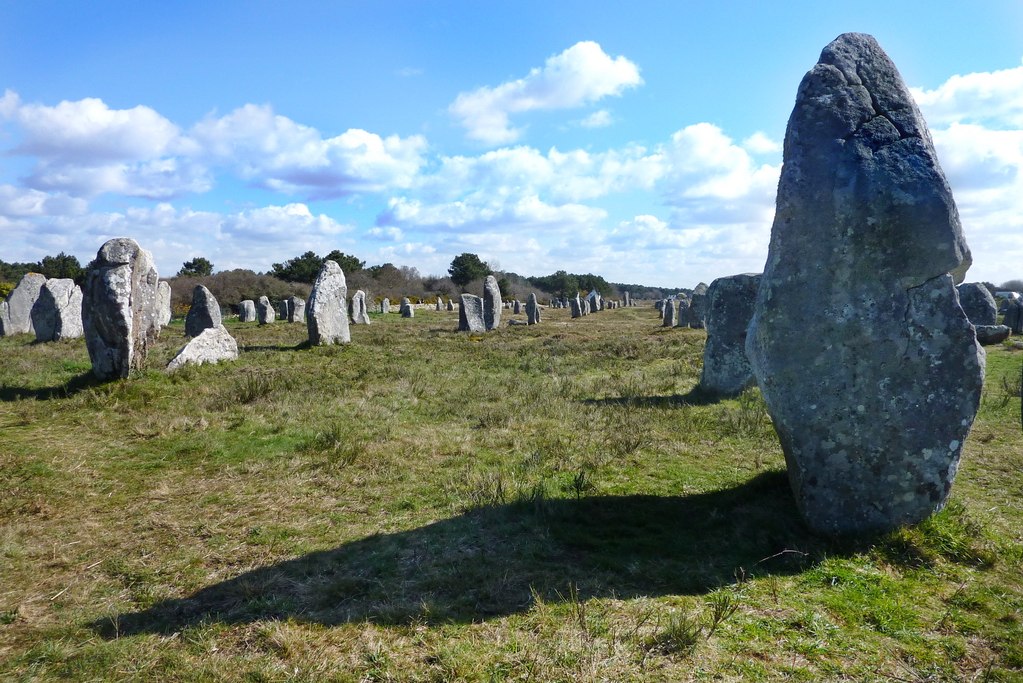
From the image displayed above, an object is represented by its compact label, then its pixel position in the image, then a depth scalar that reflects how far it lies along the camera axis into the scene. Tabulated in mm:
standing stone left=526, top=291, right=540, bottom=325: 29422
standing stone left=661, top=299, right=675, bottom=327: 28500
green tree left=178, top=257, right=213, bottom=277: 56859
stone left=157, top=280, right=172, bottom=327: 23139
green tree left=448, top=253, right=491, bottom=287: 65750
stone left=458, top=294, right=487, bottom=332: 24625
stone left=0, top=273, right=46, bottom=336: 19328
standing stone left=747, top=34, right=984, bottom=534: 4461
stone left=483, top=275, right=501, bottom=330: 25609
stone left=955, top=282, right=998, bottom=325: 17828
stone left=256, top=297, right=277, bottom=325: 28188
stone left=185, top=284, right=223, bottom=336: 19062
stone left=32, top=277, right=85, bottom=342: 17391
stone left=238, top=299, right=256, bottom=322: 29906
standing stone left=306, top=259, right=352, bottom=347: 16672
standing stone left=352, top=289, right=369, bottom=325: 27859
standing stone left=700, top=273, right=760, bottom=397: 10320
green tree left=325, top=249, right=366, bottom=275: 57194
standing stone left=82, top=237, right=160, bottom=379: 9938
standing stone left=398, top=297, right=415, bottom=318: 33625
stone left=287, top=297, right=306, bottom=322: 29672
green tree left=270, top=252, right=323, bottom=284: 52219
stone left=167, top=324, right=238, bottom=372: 11766
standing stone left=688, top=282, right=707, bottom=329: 26545
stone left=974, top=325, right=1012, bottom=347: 17469
